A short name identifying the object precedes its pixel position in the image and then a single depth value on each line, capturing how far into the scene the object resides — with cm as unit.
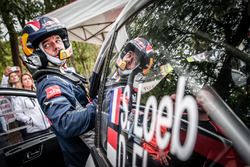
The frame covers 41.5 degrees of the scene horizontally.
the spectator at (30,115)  330
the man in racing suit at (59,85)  188
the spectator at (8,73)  607
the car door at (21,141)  317
